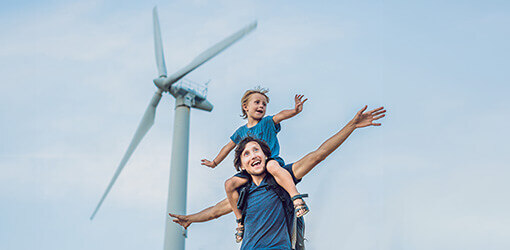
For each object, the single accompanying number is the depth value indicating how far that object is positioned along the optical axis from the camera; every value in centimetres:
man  817
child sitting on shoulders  872
